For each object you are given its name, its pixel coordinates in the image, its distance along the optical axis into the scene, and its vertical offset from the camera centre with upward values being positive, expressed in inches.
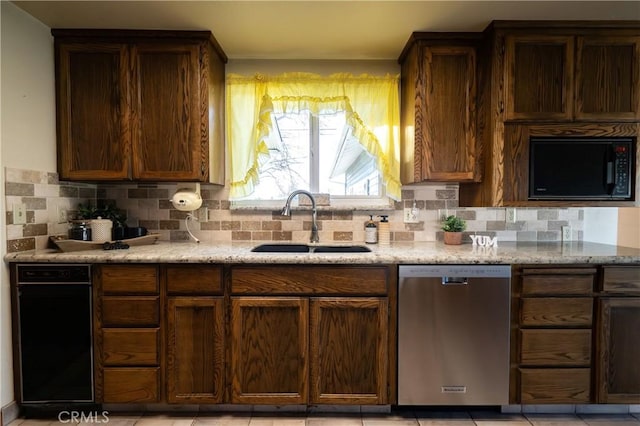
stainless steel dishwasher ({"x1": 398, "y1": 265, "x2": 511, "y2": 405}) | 73.3 -28.2
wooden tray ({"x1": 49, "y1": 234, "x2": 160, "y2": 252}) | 78.5 -9.8
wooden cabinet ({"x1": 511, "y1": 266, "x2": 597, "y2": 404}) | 73.1 -28.1
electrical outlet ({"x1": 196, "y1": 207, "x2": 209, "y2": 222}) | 100.6 -3.5
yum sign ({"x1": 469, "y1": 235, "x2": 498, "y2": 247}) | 91.2 -10.2
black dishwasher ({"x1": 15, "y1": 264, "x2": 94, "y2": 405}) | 73.2 -26.7
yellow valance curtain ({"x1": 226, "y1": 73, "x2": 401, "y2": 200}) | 98.6 +28.2
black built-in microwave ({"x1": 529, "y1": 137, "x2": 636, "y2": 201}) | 80.3 +8.5
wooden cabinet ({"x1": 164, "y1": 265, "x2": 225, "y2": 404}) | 74.3 -28.6
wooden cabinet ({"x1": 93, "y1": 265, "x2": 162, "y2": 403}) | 73.9 -28.1
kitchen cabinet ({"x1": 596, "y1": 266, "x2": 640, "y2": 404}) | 72.9 -28.5
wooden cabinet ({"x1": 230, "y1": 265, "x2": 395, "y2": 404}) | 74.2 -28.6
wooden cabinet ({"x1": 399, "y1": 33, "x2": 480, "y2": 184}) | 85.7 +24.2
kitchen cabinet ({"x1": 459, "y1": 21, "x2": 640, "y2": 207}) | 80.4 +28.5
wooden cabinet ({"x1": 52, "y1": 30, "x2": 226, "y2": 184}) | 84.3 +24.6
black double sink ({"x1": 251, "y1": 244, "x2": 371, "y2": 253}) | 91.3 -12.5
